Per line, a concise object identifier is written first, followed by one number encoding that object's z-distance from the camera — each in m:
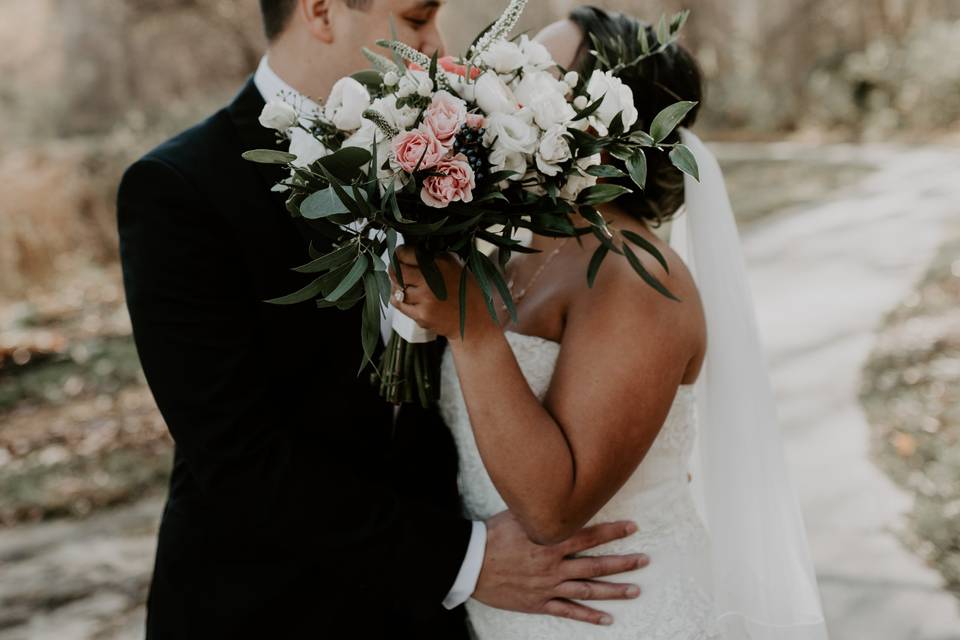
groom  1.93
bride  1.87
